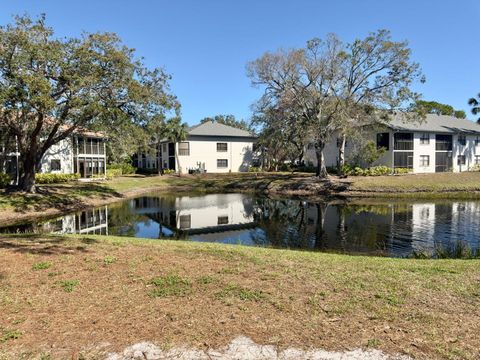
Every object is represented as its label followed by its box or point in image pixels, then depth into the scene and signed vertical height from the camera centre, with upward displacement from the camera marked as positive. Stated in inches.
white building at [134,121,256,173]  2613.2 +119.3
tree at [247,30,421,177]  1588.3 +379.5
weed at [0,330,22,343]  210.2 -99.6
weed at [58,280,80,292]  281.4 -94.8
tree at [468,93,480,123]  2237.5 +385.3
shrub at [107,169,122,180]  2177.2 -41.5
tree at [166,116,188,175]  2433.6 +244.7
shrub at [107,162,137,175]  2601.4 -11.9
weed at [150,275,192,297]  275.0 -95.8
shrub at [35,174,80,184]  1581.0 -54.1
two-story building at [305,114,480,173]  2074.3 +122.7
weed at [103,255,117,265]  352.8 -93.4
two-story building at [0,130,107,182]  1818.4 +35.7
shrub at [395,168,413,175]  1988.2 -28.9
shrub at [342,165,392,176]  1847.4 -26.5
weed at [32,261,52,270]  325.9 -90.8
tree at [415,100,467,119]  3257.9 +518.2
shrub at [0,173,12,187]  1347.2 -50.2
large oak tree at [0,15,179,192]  908.0 +219.0
